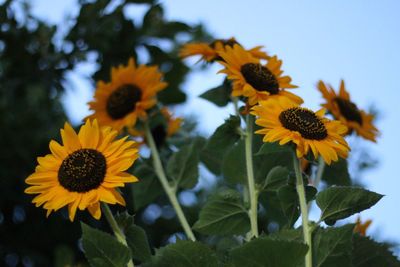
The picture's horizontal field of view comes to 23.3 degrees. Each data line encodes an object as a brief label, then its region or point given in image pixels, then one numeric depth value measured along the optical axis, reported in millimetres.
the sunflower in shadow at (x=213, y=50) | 1457
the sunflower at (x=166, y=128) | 1667
